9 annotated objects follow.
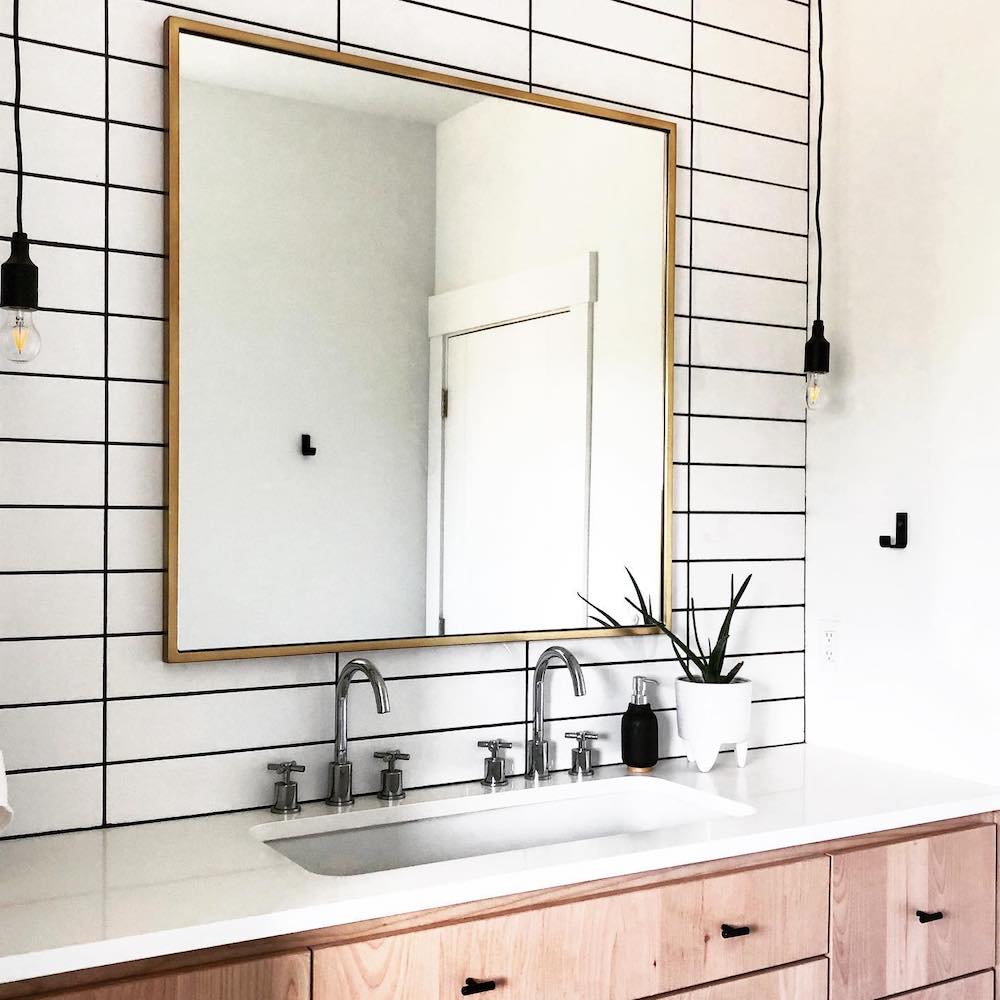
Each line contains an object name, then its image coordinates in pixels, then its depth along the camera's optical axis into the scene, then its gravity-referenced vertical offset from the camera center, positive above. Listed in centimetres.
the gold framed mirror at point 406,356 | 182 +24
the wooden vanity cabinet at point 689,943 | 137 -59
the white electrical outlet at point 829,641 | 238 -28
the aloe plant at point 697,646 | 212 -27
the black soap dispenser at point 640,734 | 212 -42
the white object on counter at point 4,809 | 145 -40
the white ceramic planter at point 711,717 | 209 -39
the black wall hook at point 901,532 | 222 -5
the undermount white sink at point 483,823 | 180 -54
